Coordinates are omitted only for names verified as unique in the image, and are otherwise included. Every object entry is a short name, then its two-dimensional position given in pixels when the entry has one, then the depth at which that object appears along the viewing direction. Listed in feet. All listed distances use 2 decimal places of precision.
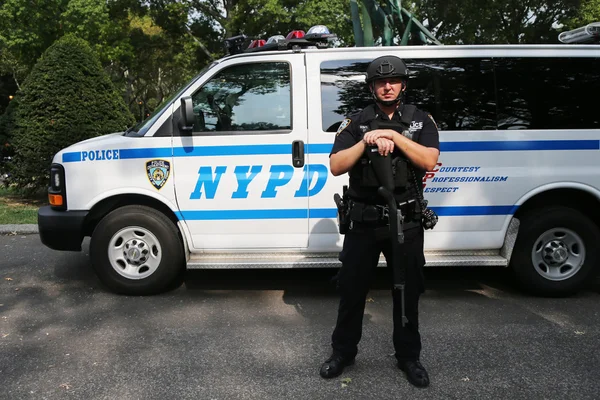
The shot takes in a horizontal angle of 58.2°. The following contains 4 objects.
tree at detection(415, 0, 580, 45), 73.82
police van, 15.15
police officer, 9.93
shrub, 29.48
